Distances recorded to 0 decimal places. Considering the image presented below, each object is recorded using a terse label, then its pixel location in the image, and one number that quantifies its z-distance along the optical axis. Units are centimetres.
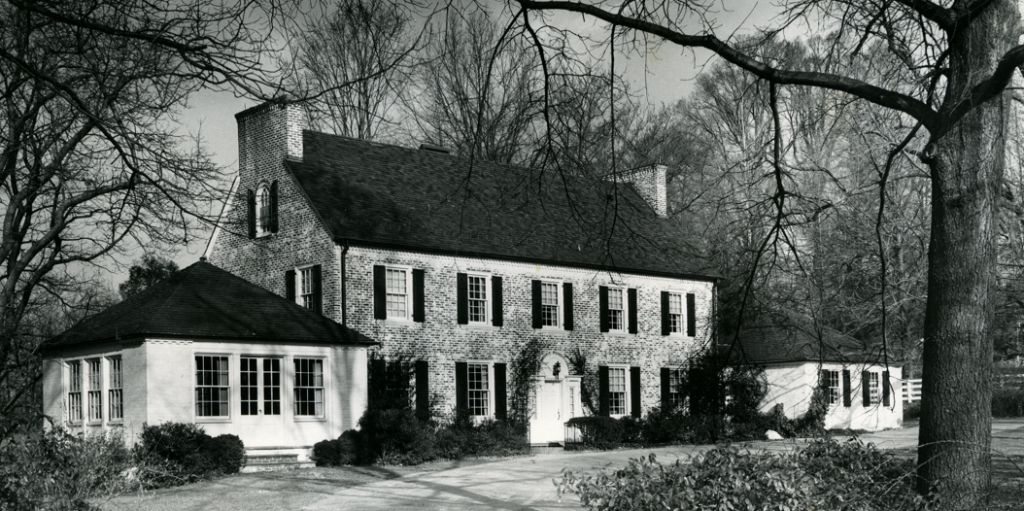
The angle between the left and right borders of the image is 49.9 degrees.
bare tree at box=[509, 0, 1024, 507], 948
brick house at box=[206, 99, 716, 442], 2856
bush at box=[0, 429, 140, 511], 1041
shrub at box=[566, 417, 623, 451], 3103
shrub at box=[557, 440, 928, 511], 895
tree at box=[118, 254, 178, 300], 3912
